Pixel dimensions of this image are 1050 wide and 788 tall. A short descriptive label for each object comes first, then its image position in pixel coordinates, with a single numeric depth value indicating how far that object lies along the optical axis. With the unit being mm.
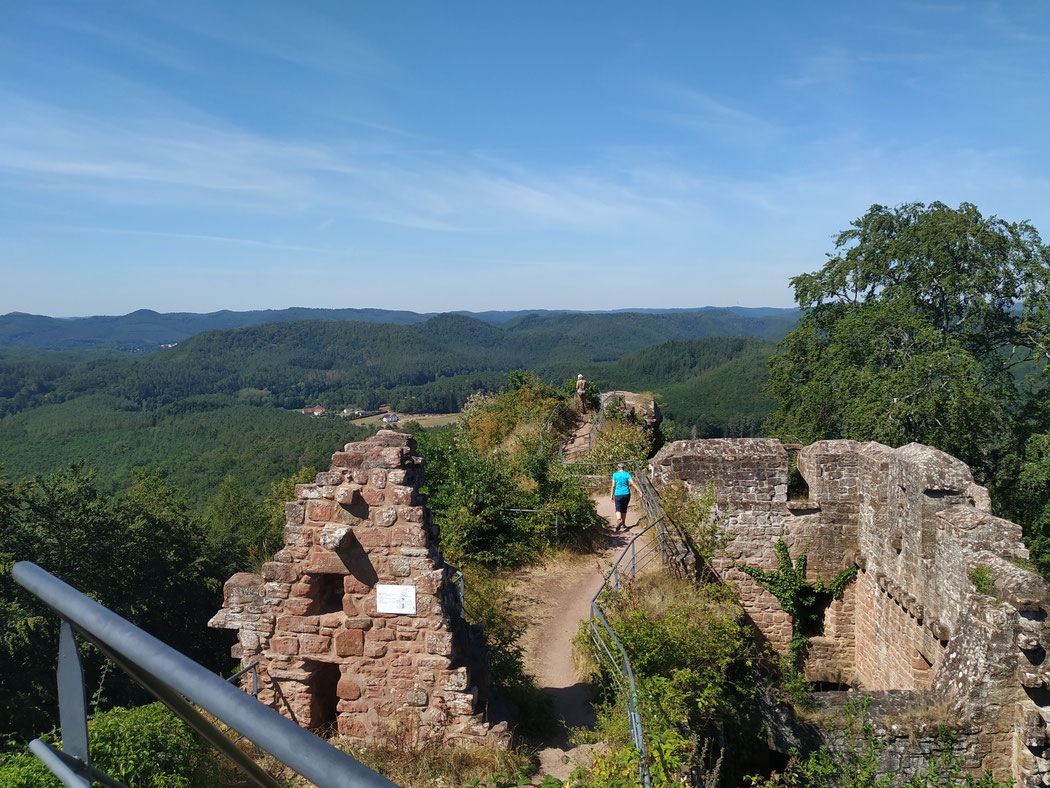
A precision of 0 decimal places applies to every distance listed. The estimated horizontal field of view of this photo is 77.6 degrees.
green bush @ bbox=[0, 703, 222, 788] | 4570
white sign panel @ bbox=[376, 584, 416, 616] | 6133
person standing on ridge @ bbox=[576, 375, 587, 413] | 21703
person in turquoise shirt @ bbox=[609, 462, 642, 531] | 11844
